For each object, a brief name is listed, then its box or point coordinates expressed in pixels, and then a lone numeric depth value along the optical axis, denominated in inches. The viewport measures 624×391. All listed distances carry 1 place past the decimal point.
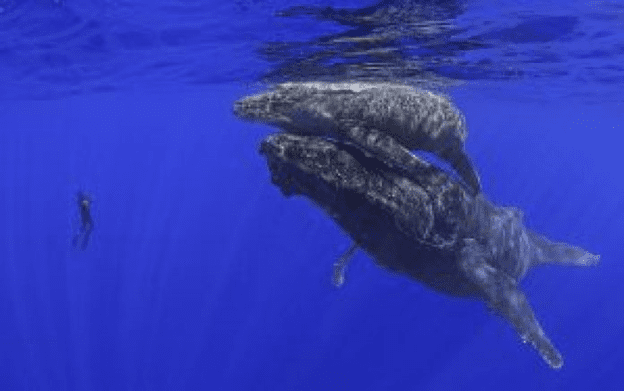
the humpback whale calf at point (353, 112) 310.2
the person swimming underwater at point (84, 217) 694.5
